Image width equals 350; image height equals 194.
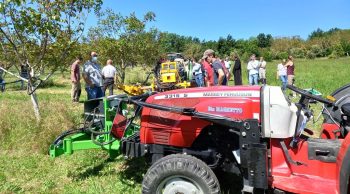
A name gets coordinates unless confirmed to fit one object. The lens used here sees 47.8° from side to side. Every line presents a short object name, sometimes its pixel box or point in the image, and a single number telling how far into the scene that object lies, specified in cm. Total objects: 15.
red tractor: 361
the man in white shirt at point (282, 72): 1620
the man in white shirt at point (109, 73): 1372
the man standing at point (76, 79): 1255
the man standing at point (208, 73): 927
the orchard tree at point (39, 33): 727
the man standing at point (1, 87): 1903
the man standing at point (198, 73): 1595
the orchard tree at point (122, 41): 2273
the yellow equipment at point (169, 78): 1609
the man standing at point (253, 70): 1620
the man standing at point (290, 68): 1576
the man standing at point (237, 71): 1541
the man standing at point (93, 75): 1052
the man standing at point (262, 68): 1719
